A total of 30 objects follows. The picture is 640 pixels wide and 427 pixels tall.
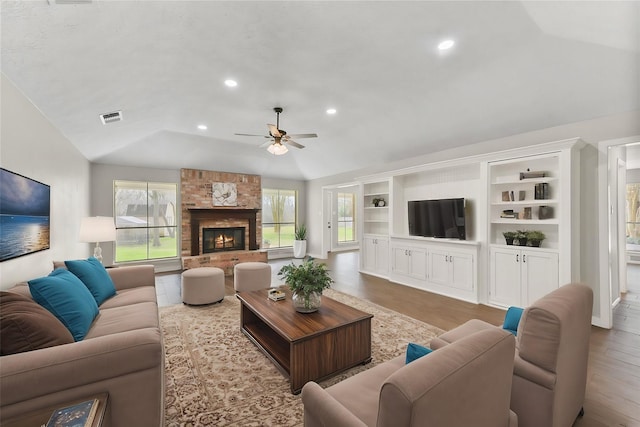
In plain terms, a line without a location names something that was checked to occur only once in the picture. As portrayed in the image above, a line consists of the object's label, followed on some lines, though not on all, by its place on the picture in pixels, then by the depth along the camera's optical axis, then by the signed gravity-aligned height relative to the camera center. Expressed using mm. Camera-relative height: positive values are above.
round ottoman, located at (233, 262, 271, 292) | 4562 -1051
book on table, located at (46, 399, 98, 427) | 1067 -840
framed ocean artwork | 2096 +24
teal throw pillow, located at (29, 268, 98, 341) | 1869 -614
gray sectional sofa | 1221 -790
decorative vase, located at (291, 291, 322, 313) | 2594 -841
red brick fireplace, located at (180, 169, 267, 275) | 6680 -112
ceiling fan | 3652 +1102
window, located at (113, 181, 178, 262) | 6285 -78
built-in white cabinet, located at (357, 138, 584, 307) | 3471 -160
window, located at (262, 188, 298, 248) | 8531 -39
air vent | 3625 +1402
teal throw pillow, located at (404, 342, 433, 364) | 1229 -639
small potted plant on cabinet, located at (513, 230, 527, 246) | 3895 -351
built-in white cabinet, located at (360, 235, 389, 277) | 5973 -922
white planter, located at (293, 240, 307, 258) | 8406 -1018
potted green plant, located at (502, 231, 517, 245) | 4010 -333
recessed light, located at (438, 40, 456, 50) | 2600 +1683
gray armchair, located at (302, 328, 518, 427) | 814 -612
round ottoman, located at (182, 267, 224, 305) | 4043 -1084
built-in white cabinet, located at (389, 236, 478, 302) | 4387 -923
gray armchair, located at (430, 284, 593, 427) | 1365 -782
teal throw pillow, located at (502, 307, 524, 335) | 1828 -732
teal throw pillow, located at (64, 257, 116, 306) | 2639 -619
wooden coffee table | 2168 -1086
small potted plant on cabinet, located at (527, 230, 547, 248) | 3781 -342
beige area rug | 1917 -1409
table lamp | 3717 -173
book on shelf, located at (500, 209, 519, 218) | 4114 +1
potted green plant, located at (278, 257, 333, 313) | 2537 -642
